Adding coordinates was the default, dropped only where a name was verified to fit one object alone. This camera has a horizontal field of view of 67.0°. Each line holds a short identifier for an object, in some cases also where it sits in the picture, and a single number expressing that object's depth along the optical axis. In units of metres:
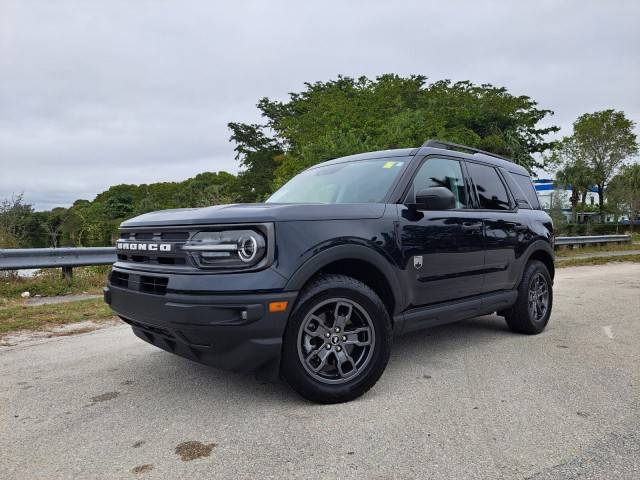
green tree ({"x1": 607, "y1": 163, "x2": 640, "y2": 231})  45.69
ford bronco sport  2.86
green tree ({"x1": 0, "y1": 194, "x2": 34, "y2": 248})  8.91
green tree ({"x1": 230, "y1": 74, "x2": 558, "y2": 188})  17.73
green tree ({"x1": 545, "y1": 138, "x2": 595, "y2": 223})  48.34
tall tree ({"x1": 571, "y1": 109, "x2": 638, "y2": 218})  48.06
